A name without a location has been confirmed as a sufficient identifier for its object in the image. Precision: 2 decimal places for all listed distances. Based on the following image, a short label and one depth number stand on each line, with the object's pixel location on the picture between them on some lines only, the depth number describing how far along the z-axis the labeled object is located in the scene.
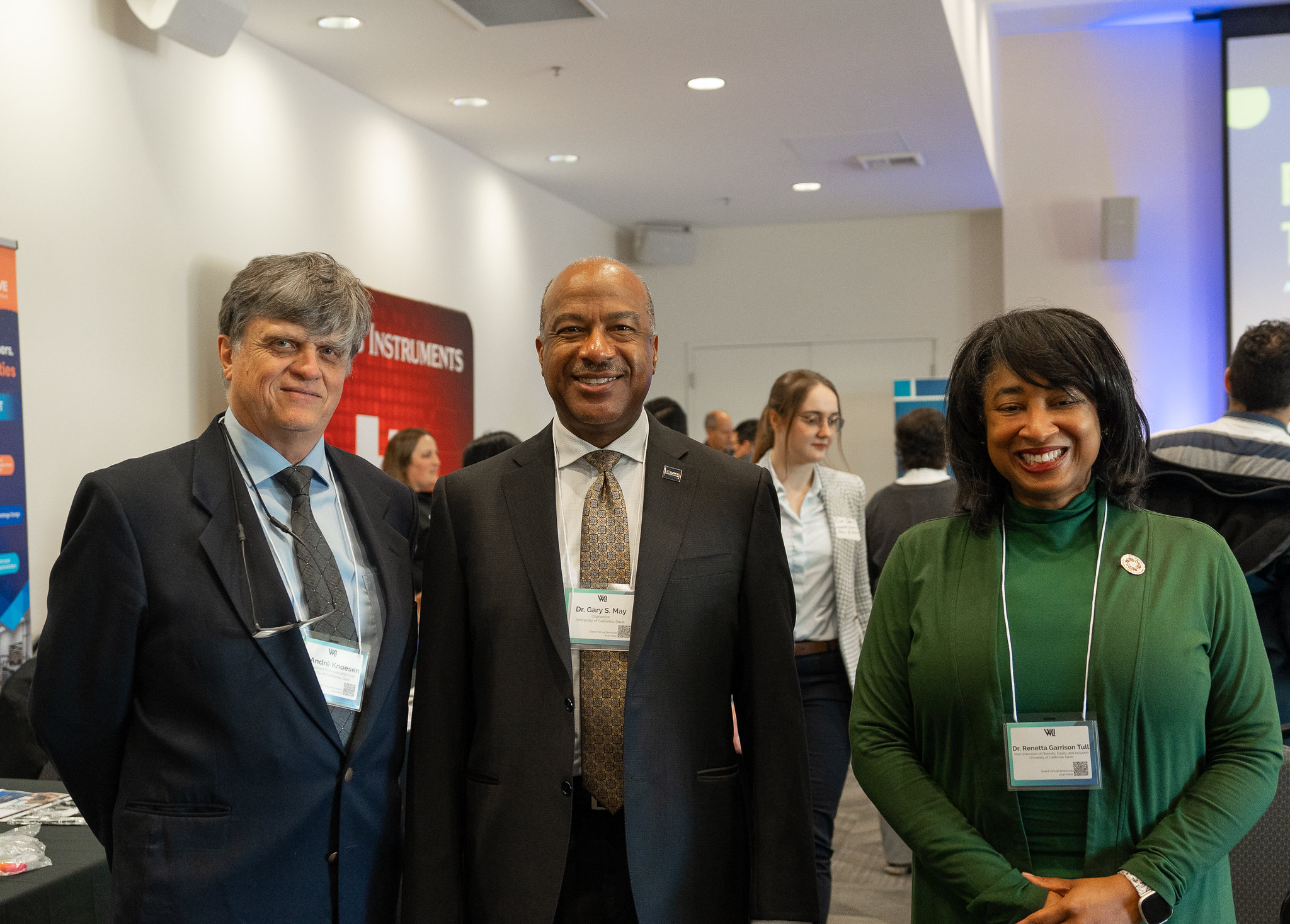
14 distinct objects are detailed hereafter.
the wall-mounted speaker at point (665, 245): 9.79
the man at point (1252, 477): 2.78
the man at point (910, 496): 4.18
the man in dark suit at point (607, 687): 1.76
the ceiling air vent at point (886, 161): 7.57
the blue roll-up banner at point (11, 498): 3.72
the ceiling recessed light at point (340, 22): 4.90
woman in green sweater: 1.65
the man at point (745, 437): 8.01
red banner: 5.90
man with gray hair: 1.68
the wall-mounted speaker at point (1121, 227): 8.44
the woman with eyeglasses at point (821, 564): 3.25
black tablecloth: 2.02
